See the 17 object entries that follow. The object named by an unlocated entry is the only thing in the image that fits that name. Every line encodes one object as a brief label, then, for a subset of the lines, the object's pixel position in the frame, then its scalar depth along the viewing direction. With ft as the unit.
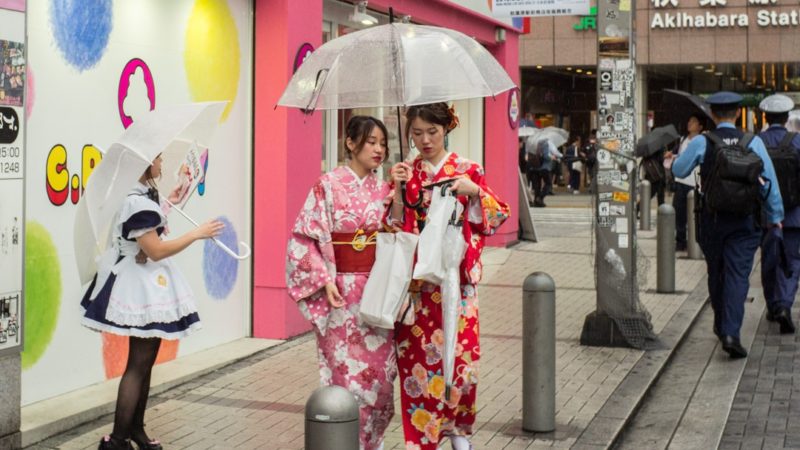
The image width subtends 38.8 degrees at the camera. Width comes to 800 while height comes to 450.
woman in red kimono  17.19
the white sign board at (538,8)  33.76
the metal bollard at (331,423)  10.89
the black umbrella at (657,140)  52.21
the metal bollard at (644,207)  64.75
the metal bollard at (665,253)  38.73
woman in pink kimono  17.04
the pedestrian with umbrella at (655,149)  52.34
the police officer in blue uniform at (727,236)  28.02
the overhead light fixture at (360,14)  35.73
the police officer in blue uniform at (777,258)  32.22
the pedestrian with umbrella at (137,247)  17.16
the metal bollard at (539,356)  20.62
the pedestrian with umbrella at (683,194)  45.09
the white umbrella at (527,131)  99.98
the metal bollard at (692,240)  50.55
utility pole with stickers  29.14
